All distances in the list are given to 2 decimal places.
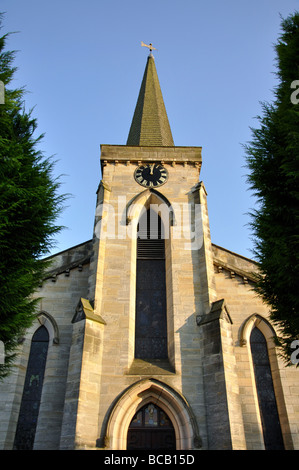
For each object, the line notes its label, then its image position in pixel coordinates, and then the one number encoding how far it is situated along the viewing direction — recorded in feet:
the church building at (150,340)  34.32
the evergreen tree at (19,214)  26.30
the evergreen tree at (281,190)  25.93
